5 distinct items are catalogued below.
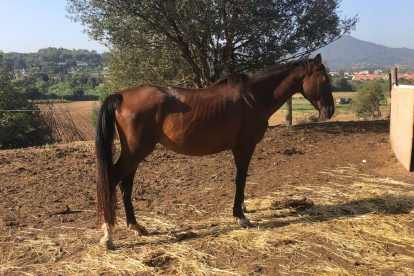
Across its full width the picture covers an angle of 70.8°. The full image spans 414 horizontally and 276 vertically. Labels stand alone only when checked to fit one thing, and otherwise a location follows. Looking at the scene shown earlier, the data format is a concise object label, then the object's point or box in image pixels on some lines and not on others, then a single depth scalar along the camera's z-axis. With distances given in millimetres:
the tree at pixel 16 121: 14205
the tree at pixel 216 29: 7738
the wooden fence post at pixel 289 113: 12754
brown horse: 3447
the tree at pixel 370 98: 31281
